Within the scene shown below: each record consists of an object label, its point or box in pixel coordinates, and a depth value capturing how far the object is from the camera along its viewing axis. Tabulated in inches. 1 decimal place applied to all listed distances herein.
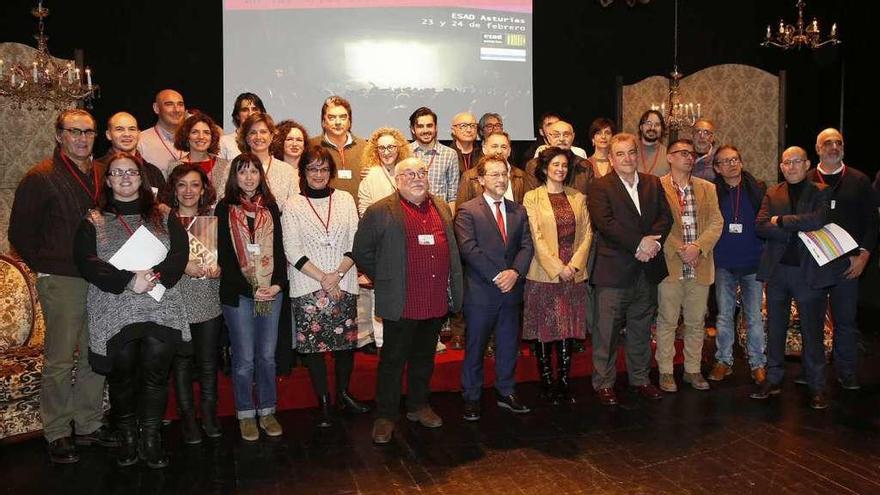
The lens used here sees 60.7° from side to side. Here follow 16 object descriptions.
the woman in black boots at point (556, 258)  178.7
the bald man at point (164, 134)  191.9
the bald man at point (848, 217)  188.9
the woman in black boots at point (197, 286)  151.9
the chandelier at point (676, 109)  325.4
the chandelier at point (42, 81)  217.8
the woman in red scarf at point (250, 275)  155.8
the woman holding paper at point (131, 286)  139.0
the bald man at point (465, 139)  215.2
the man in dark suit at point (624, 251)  181.2
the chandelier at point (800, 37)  307.6
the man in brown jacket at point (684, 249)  191.0
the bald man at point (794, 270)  181.9
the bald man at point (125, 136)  166.2
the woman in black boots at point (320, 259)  162.7
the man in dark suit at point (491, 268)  169.9
